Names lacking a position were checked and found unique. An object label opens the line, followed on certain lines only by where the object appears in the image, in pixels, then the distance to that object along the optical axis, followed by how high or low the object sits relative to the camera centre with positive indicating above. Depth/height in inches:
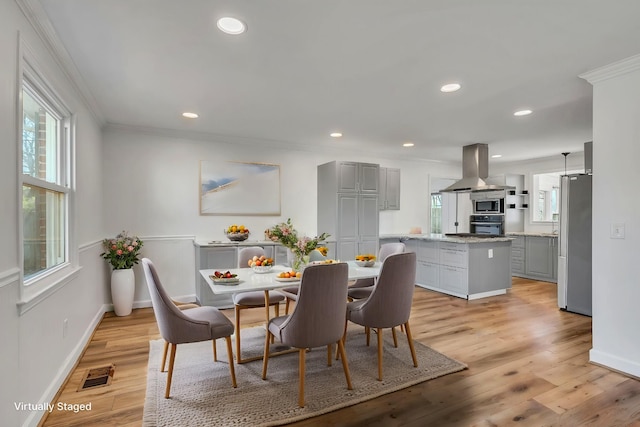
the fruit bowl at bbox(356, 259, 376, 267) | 127.3 -18.9
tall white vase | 160.9 -37.3
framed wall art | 193.9 +15.2
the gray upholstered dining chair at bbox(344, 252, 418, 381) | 98.7 -25.4
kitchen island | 194.2 -31.2
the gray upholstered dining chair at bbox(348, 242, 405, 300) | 134.3 -31.0
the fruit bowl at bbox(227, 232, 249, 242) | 183.8 -13.0
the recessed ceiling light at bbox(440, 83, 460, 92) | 118.8 +45.9
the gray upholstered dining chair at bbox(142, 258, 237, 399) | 86.8 -30.0
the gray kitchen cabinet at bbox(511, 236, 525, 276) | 258.1 -32.4
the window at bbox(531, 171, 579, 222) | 271.4 +14.3
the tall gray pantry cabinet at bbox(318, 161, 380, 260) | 205.3 +5.0
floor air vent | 95.9 -49.6
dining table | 91.4 -20.3
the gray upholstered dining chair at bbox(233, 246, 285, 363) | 111.1 -32.1
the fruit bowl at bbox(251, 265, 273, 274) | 114.4 -19.1
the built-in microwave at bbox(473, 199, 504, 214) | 260.7 +6.4
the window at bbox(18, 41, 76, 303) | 81.9 +7.8
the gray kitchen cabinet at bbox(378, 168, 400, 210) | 245.8 +18.7
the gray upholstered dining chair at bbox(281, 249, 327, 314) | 118.4 -28.4
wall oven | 259.9 -8.4
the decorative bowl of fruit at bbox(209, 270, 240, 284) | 95.8 -19.1
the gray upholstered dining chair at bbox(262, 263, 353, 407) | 83.2 -25.3
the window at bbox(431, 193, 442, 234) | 298.2 +0.9
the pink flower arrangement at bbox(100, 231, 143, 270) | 159.3 -18.6
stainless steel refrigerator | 162.2 -15.0
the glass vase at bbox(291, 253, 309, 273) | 116.3 -17.2
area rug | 81.3 -49.0
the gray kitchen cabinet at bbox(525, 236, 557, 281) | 238.8 -31.9
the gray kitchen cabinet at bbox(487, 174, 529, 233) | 268.1 +10.0
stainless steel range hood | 210.4 +29.6
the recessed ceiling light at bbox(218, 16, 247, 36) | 79.4 +46.0
